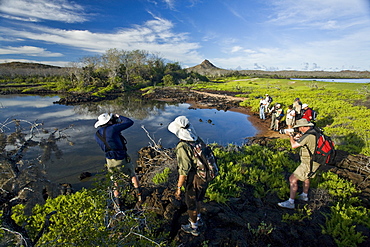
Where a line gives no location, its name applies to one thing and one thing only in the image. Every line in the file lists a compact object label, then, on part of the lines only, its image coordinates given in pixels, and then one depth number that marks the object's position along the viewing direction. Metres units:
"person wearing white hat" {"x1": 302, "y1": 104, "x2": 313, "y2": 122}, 7.32
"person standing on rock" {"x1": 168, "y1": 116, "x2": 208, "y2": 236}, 2.94
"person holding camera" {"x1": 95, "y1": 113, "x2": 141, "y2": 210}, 4.03
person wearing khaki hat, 3.76
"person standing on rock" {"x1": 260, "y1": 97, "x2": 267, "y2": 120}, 14.76
